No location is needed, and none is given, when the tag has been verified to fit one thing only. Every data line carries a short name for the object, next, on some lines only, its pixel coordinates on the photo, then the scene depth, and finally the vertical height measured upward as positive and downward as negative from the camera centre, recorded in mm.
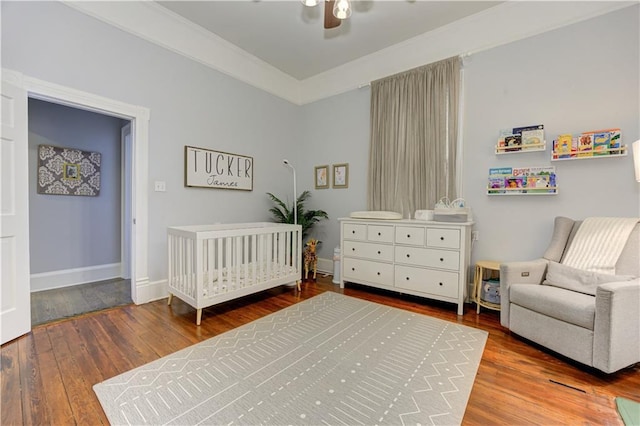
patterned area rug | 1351 -1016
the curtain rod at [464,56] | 3006 +1691
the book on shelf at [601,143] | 2316 +580
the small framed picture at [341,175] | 4062 +486
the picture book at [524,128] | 2611 +795
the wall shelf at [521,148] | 2592 +600
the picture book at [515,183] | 2693 +263
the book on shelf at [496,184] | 2812 +263
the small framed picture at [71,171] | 3404 +424
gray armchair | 1617 -629
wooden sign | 3191 +471
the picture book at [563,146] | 2475 +584
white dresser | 2680 -519
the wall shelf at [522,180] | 2574 +290
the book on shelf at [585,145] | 2377 +573
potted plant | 4172 -121
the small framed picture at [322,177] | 4285 +482
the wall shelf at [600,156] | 2266 +478
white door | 1984 -89
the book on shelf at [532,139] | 2596 +680
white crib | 2414 -569
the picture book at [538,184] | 2580 +249
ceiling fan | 1873 +1416
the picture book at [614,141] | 2279 +582
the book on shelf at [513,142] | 2703 +670
